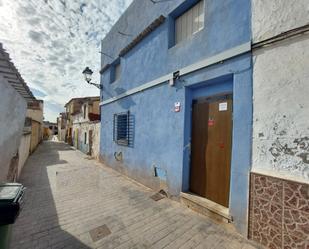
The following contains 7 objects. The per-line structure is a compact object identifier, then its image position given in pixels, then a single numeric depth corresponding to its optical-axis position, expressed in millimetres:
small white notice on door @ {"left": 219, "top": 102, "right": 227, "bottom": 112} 3672
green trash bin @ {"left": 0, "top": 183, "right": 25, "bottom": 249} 1807
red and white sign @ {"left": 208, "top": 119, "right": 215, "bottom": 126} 3911
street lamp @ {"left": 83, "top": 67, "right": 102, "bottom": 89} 8727
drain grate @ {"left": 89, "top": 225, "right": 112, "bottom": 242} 2986
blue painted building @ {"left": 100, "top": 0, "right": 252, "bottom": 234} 3164
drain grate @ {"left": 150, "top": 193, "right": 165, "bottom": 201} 4702
